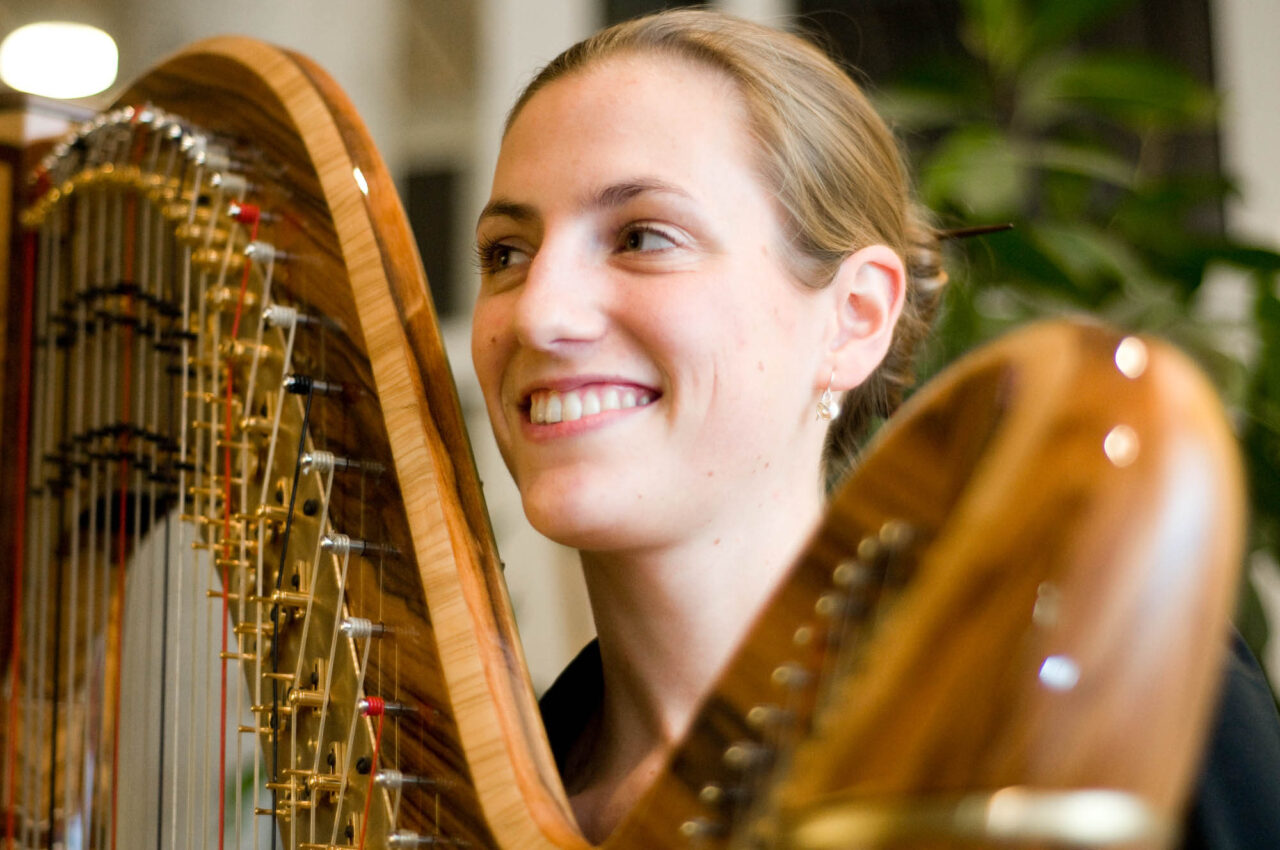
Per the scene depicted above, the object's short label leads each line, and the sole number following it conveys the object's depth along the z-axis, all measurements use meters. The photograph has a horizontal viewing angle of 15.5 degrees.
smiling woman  1.61
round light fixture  3.53
